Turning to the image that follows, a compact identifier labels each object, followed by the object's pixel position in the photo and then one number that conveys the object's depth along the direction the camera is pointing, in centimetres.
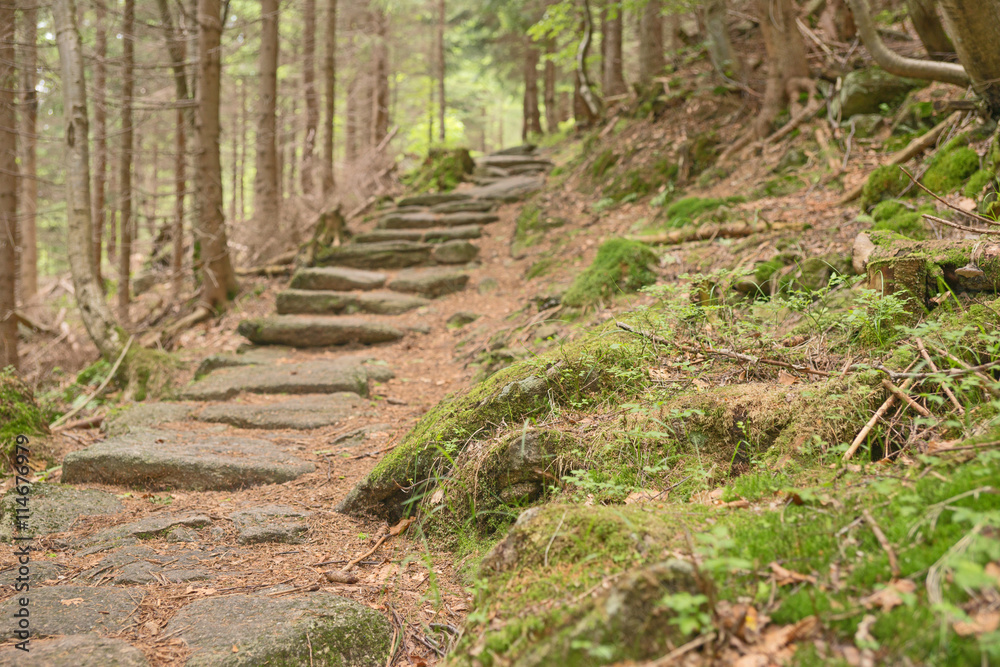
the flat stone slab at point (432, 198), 1165
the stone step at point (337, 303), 771
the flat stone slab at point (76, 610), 218
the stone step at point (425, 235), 977
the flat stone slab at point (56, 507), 304
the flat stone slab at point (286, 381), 541
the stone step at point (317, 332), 688
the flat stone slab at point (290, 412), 473
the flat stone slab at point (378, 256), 911
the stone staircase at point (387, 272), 695
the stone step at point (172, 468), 373
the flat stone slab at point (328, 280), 822
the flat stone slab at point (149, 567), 261
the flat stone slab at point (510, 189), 1144
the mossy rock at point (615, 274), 497
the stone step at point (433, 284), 819
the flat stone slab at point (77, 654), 192
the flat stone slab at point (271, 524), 302
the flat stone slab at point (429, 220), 1035
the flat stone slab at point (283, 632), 208
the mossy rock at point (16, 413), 404
